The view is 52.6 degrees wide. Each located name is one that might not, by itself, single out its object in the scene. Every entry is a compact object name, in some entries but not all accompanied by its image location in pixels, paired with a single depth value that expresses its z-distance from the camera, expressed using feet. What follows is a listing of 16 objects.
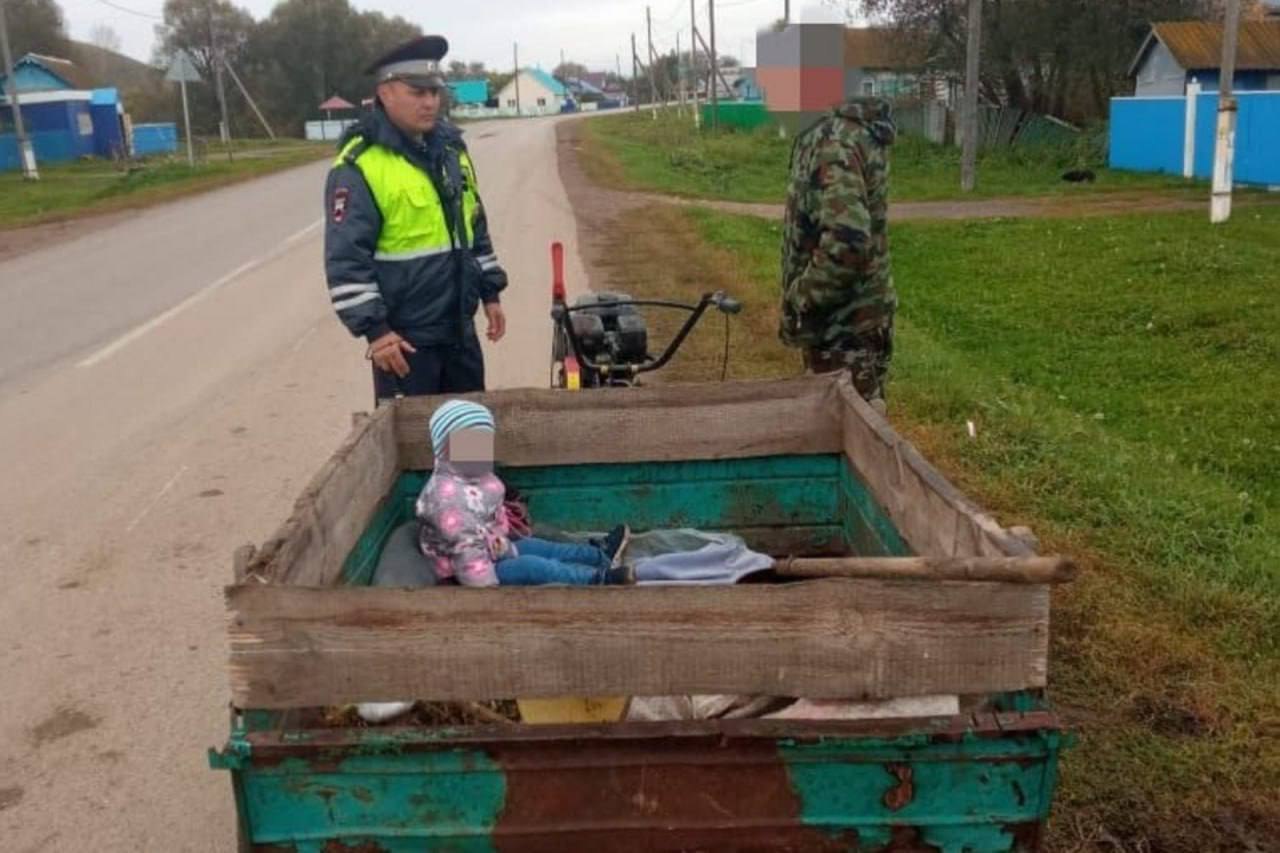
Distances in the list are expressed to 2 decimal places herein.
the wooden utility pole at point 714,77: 151.33
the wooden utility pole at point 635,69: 296.42
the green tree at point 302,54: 237.86
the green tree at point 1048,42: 102.89
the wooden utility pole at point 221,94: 162.91
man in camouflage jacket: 13.97
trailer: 7.41
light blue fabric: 11.65
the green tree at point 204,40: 224.33
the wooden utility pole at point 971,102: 73.26
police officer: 14.40
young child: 11.73
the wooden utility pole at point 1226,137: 55.72
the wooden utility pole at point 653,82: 259.39
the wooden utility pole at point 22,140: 112.16
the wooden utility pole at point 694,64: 161.78
